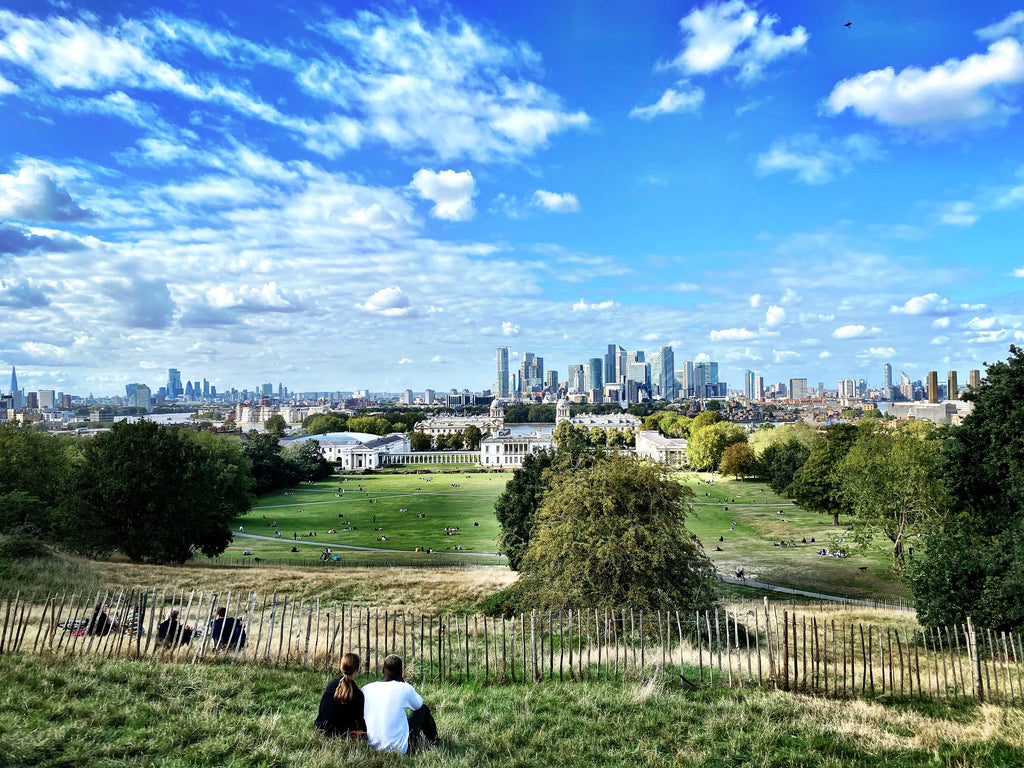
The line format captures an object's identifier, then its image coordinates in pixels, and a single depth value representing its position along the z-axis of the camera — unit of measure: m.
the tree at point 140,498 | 32.53
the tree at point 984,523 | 17.86
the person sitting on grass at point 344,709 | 7.58
